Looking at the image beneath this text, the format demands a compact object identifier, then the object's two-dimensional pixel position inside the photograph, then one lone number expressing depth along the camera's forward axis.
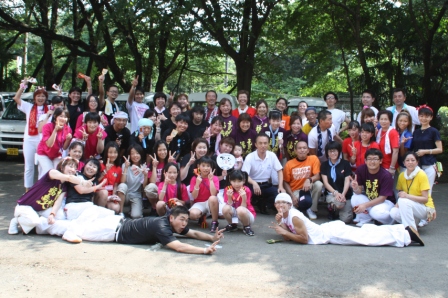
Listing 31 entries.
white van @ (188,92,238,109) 13.89
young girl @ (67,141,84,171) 6.67
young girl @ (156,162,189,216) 6.79
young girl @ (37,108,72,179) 7.25
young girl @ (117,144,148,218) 7.37
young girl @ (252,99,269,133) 8.52
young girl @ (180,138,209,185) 7.32
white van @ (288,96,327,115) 14.32
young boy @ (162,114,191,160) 7.84
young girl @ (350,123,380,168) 7.55
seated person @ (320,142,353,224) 7.49
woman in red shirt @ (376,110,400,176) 7.43
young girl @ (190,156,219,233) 6.69
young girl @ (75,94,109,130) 7.98
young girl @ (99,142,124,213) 7.25
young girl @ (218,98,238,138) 8.38
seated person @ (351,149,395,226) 6.93
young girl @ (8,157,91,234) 6.14
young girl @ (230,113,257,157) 8.12
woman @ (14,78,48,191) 7.91
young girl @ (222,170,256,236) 6.58
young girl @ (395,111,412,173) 7.56
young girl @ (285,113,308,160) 8.28
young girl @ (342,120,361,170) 7.84
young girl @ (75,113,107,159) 7.66
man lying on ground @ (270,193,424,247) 6.09
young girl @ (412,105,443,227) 7.36
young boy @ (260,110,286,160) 8.23
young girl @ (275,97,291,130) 9.10
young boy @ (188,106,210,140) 8.17
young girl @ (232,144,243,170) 7.67
